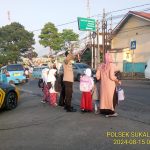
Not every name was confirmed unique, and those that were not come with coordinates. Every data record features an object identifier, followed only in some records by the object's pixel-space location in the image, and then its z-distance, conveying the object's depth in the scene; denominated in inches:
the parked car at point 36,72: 772.2
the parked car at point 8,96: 243.2
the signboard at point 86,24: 766.6
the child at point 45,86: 268.8
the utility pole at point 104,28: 795.5
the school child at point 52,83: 261.1
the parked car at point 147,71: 479.4
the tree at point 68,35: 1335.3
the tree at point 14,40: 1284.4
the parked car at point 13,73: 523.2
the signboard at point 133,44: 617.2
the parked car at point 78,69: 601.7
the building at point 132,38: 765.2
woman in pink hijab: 195.5
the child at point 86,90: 217.8
